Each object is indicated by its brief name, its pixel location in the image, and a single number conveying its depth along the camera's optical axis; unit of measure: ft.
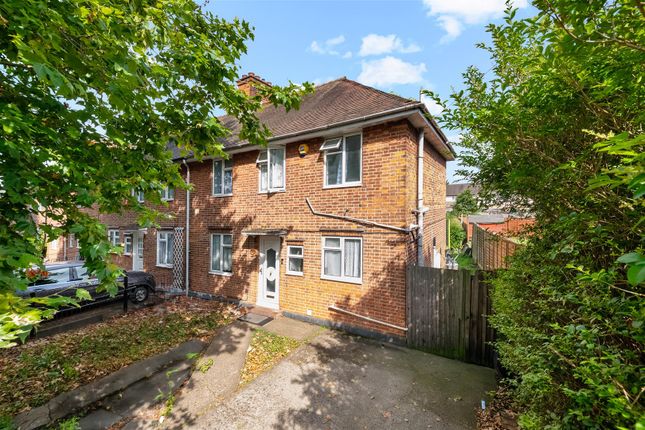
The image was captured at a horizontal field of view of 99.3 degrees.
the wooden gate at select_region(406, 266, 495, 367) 19.90
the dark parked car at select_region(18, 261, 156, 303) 26.32
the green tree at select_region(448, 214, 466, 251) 75.26
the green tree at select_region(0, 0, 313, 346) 8.47
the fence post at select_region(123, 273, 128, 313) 31.24
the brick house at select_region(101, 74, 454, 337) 23.59
